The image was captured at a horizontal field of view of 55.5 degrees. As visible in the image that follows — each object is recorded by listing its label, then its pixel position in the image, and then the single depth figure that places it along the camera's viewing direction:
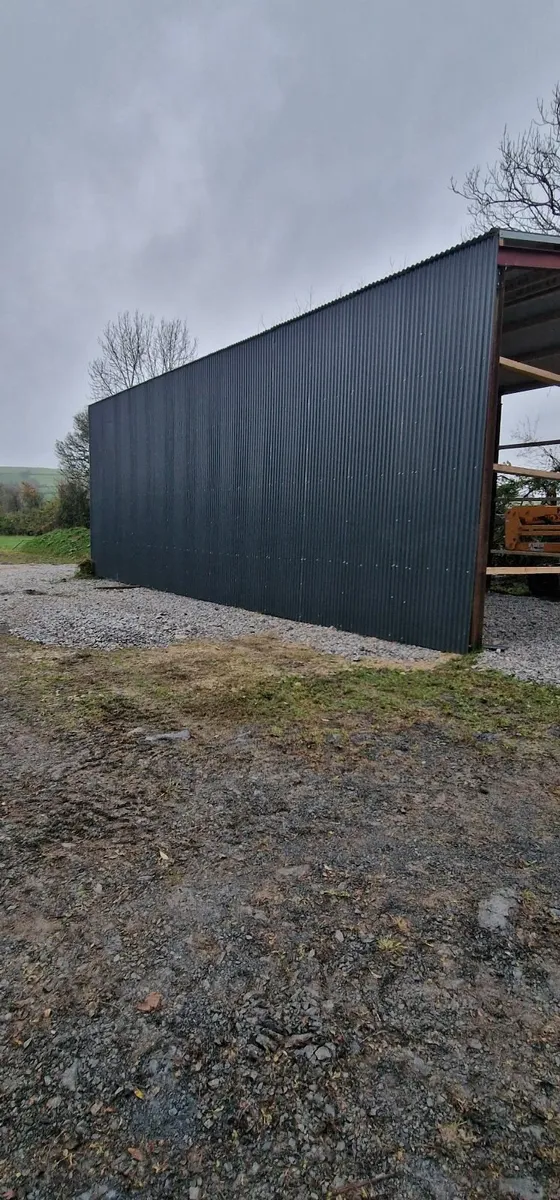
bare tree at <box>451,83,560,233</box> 11.07
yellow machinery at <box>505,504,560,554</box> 9.40
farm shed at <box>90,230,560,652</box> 5.30
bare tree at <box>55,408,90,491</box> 24.26
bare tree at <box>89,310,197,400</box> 25.92
